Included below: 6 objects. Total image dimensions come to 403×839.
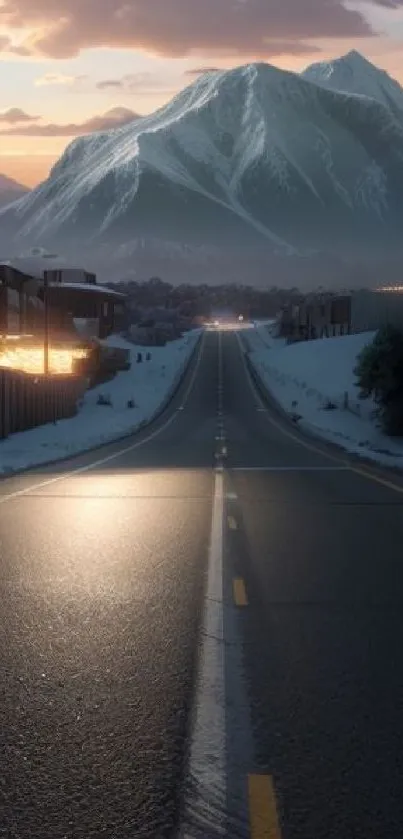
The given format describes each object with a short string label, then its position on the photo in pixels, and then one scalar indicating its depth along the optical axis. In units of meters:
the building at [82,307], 114.69
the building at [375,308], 85.31
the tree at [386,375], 59.59
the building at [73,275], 151.88
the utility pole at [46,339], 55.58
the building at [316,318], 117.25
